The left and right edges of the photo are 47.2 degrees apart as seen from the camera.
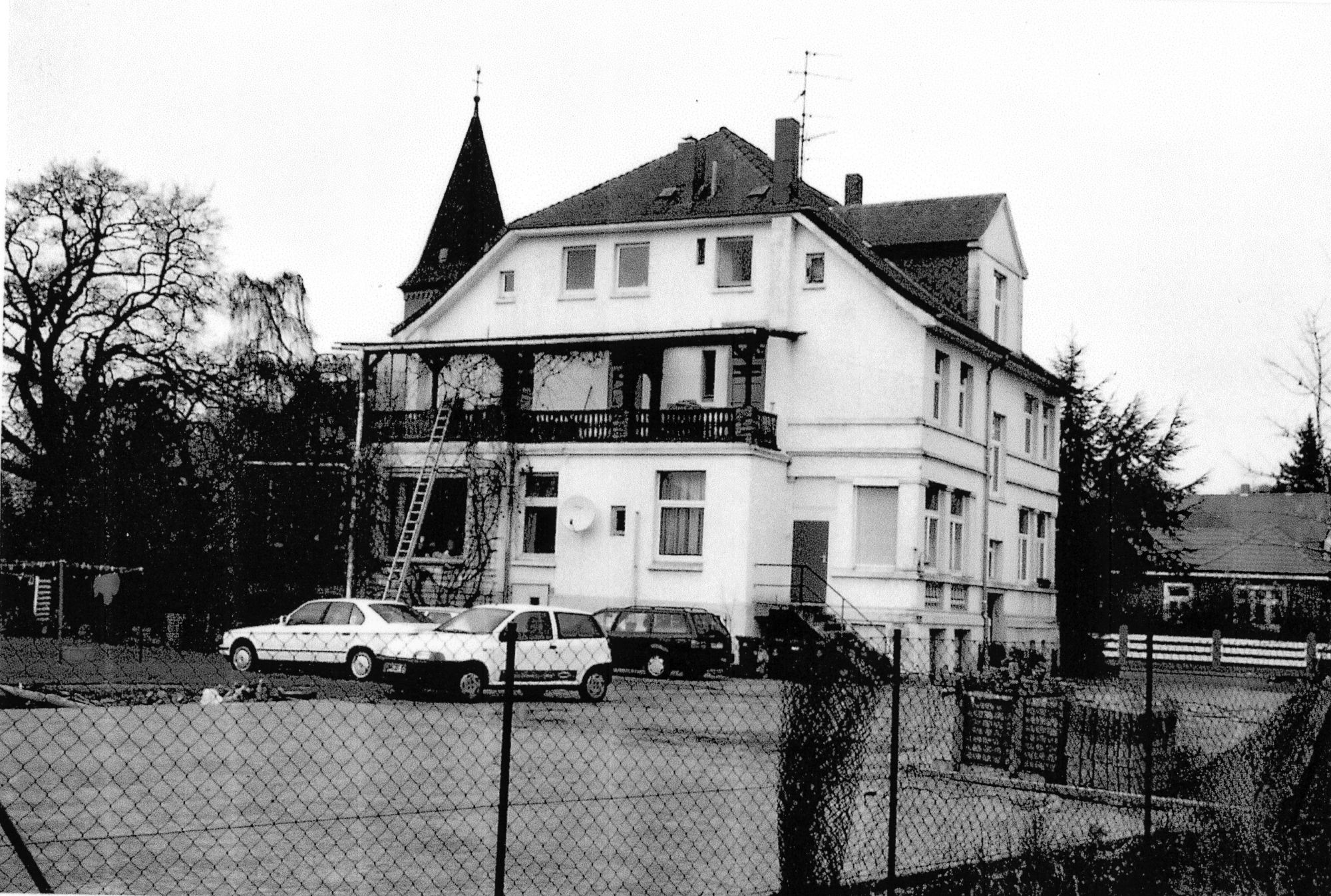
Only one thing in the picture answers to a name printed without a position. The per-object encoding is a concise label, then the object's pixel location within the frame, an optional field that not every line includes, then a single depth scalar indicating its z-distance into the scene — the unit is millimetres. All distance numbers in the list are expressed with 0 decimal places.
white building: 26766
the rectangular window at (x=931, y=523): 26844
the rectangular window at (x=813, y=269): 28875
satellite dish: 27891
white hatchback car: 18469
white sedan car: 20172
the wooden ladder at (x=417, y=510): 24609
